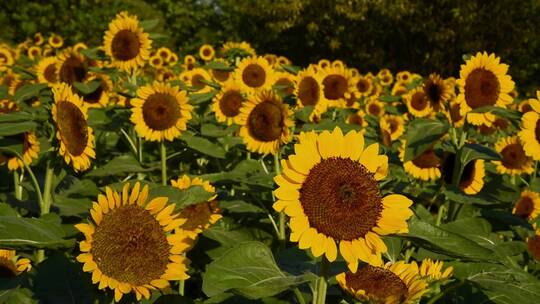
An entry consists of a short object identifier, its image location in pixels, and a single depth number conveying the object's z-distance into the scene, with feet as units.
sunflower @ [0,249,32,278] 7.34
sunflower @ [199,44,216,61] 31.76
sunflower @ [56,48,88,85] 17.10
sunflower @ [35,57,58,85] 19.12
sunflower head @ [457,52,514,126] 12.17
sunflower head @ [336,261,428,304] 5.79
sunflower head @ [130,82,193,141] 13.73
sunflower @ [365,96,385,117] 25.41
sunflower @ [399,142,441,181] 14.96
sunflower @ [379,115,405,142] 20.69
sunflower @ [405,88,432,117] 20.53
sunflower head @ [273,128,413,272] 5.44
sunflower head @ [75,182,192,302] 5.70
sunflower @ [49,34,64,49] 30.41
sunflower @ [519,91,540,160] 10.78
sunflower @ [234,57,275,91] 18.54
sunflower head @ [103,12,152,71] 17.49
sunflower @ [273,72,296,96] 17.30
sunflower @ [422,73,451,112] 14.90
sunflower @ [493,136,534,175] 15.70
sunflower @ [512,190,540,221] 13.08
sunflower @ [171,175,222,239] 9.46
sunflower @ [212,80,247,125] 16.17
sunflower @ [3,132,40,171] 9.81
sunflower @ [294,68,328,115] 16.51
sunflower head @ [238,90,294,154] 12.14
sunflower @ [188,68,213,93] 22.33
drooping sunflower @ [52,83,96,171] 8.55
